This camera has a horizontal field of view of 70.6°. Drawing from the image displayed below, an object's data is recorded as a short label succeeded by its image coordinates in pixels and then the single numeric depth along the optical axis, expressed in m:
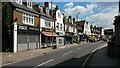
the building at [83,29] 33.50
